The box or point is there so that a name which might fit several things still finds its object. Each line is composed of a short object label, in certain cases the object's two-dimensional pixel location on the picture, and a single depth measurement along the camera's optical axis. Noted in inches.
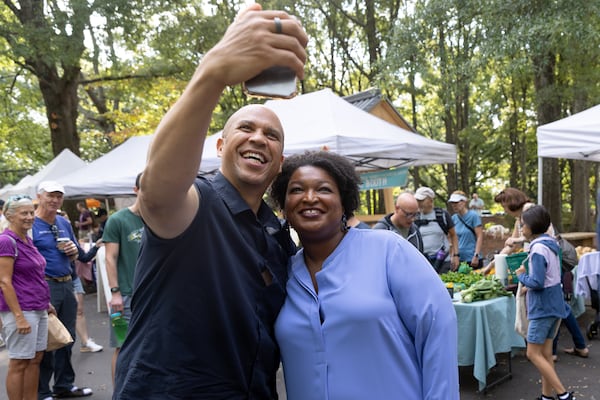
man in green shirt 178.2
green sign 306.2
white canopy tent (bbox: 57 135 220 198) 356.2
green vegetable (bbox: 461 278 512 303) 197.6
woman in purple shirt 161.5
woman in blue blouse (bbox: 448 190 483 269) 309.7
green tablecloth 189.8
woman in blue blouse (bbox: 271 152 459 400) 62.4
